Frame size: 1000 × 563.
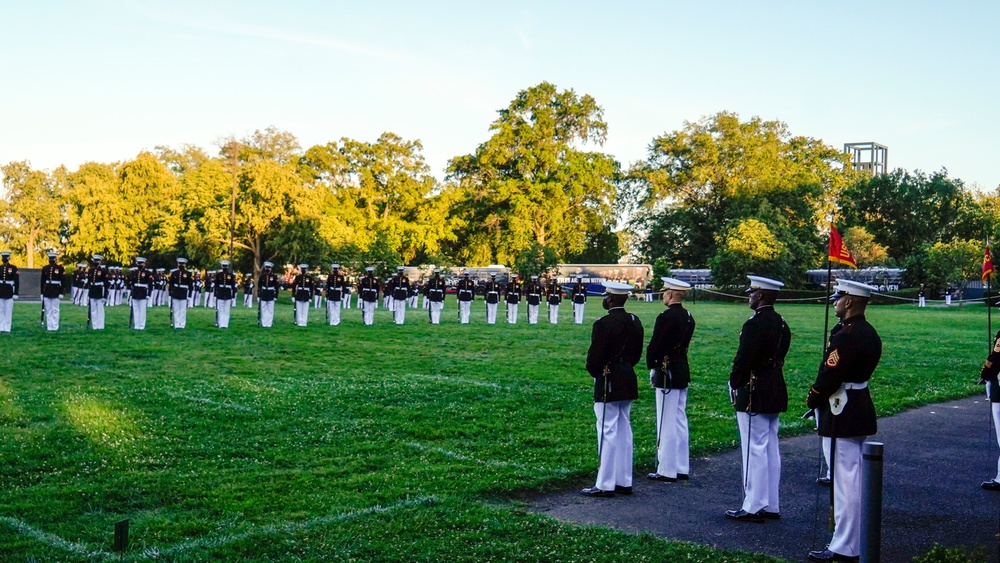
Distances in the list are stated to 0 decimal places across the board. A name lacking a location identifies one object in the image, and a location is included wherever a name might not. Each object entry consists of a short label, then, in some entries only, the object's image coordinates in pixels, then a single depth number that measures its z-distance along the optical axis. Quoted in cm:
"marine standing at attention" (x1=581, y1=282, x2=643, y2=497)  783
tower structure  18525
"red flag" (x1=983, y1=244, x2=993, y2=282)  1292
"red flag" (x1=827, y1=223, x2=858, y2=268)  921
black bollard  459
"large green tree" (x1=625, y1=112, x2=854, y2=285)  6838
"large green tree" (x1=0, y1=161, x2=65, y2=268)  7544
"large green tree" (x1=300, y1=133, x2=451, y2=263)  6875
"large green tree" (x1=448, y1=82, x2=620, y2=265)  7212
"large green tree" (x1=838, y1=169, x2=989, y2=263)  7394
